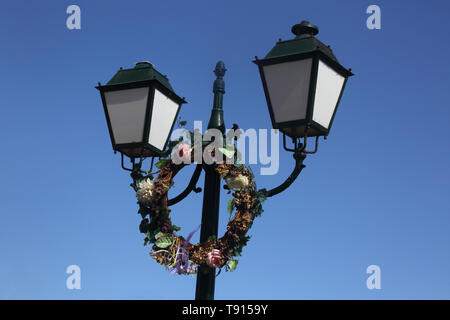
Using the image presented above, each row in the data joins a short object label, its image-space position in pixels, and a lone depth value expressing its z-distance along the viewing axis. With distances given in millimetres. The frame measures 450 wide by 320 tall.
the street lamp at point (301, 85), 4902
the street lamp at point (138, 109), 5461
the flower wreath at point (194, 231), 5266
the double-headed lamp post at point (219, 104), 4941
